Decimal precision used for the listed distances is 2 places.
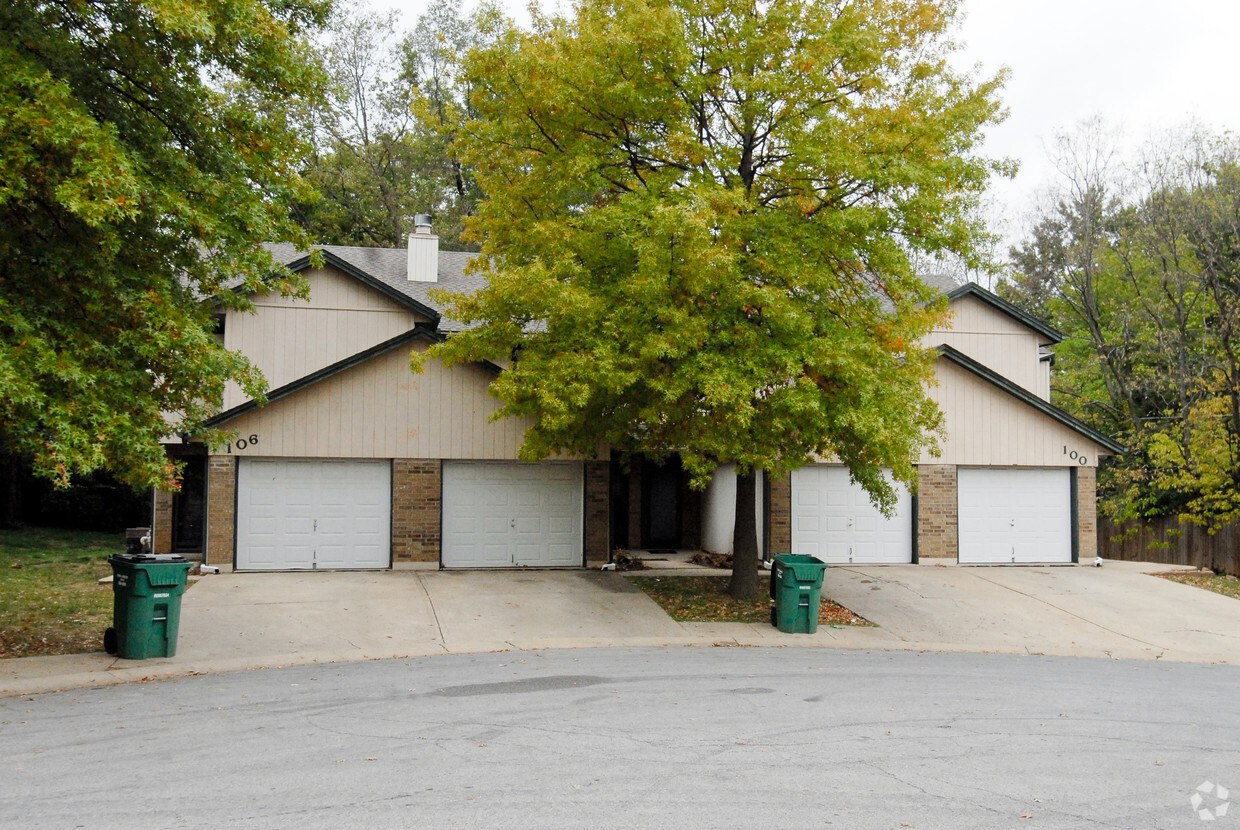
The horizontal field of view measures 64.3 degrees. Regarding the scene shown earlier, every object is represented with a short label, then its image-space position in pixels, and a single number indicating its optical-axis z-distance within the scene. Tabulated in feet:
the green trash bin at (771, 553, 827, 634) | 48.24
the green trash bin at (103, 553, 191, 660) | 38.09
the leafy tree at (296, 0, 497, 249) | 123.03
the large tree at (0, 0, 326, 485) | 31.40
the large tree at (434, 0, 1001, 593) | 45.78
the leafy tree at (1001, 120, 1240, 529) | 73.10
